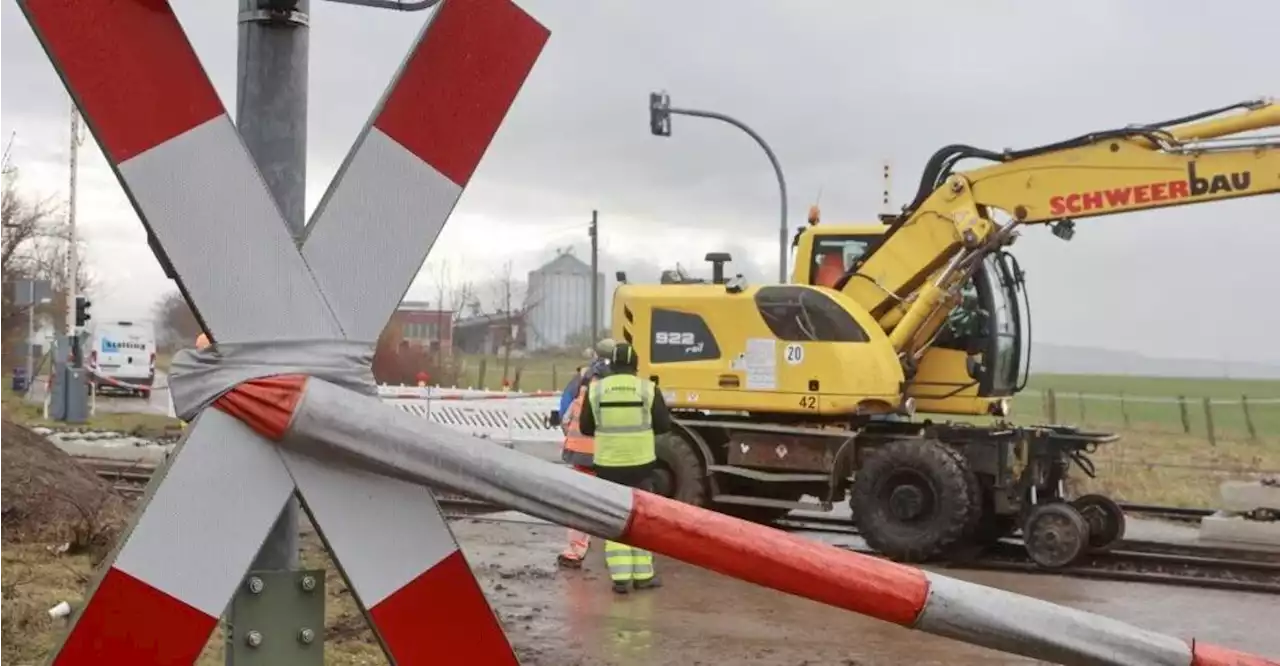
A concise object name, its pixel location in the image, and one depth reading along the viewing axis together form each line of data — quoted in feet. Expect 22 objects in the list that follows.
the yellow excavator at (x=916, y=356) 39.37
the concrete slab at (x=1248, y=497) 43.52
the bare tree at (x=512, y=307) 169.00
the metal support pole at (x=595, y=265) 126.93
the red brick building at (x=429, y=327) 149.99
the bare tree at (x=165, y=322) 172.14
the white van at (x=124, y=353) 124.57
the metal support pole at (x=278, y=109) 7.09
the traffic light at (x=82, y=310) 85.87
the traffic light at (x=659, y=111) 76.07
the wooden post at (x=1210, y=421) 99.18
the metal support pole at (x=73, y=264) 85.51
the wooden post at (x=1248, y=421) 104.79
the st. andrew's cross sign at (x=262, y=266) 5.95
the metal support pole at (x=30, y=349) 106.79
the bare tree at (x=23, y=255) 78.12
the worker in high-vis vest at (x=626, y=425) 33.96
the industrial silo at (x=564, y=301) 283.79
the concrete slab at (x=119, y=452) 62.80
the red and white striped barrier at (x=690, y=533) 6.39
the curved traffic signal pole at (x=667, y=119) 72.69
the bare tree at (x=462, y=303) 169.58
